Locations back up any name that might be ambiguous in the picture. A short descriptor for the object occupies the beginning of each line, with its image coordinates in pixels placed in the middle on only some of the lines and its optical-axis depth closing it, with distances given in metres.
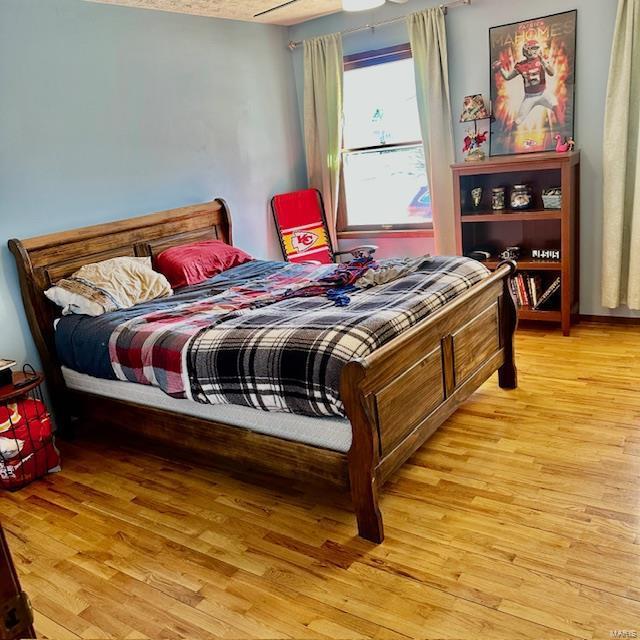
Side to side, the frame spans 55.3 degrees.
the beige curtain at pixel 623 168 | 3.70
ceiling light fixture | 3.56
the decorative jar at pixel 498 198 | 4.34
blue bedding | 3.01
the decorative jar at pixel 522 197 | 4.25
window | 4.77
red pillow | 3.78
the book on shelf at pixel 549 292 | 4.16
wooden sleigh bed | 2.22
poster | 3.97
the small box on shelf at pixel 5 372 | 2.93
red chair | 4.91
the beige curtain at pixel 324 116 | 4.84
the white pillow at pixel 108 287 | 3.23
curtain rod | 4.23
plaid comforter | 2.28
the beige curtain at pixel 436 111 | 4.34
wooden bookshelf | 3.94
